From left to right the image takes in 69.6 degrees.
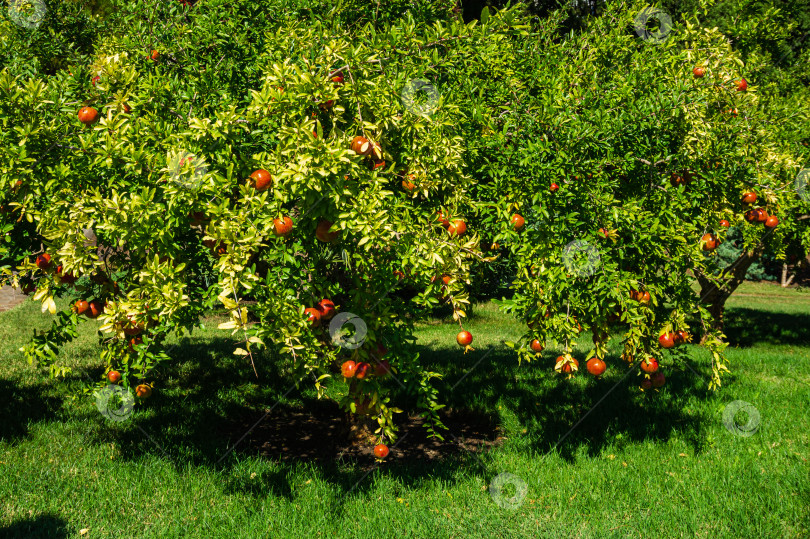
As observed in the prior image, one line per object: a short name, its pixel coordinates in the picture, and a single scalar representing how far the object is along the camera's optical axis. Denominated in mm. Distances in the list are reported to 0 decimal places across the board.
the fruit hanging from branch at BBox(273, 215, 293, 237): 3164
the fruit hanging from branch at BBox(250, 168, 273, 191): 3225
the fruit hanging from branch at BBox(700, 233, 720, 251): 4516
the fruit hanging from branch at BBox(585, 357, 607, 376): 4172
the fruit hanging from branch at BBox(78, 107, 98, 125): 3633
